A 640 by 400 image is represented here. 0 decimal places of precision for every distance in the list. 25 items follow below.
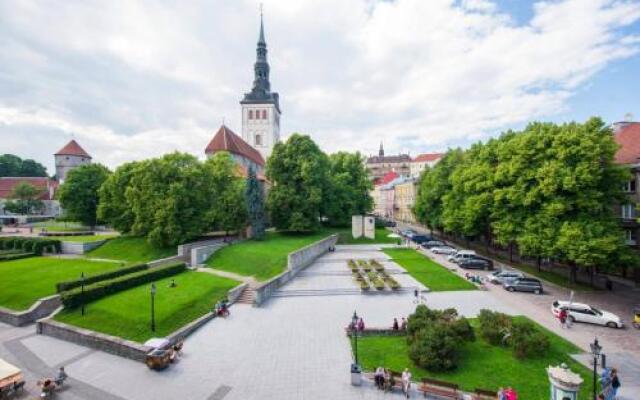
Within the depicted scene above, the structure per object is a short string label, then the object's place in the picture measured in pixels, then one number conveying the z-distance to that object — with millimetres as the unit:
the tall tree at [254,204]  39188
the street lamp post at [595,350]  11375
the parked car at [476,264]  33281
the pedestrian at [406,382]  12875
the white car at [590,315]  19453
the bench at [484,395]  12195
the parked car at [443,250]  39916
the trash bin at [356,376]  13445
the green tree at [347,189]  52172
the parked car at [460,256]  35219
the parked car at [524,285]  25609
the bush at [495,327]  16375
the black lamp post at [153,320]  17875
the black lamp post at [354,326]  13688
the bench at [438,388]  12580
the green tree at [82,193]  47781
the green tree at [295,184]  41625
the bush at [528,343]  15086
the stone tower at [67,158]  79625
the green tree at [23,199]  69938
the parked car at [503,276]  27391
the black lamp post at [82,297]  21216
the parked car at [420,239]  48953
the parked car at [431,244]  44656
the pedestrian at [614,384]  12438
